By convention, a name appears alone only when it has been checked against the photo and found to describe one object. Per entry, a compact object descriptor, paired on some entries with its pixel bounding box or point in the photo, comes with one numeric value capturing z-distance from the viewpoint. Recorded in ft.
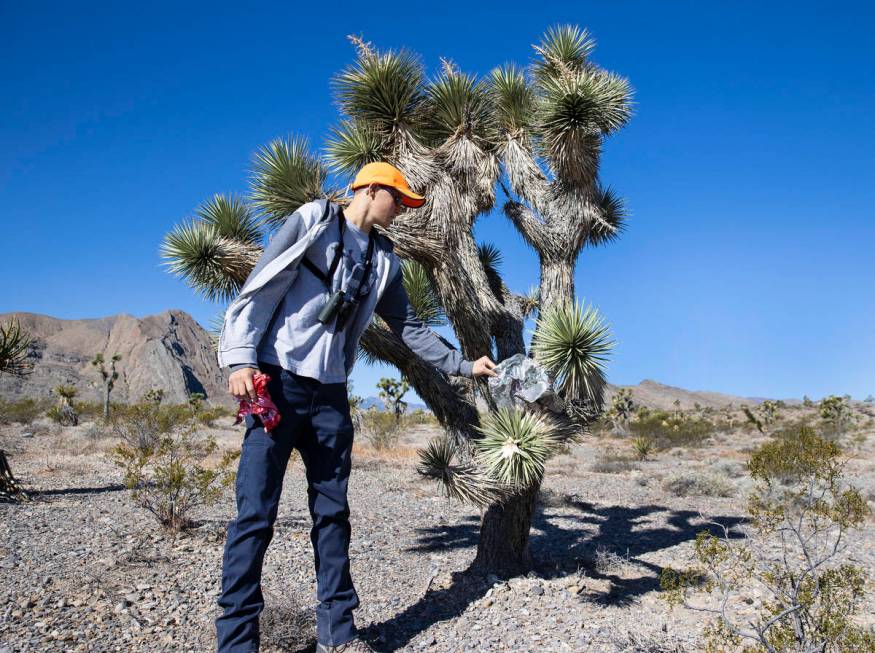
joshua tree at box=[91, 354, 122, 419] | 90.11
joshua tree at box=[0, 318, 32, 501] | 23.36
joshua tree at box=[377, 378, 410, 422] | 79.56
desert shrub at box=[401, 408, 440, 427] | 96.77
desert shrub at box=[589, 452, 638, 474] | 44.21
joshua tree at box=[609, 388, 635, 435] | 85.10
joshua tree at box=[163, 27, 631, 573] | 13.92
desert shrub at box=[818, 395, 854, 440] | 75.20
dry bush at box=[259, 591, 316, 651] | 9.92
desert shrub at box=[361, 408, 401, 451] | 51.32
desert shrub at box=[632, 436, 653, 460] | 52.75
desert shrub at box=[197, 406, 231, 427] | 67.08
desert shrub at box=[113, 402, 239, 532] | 18.02
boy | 8.25
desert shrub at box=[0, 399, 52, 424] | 67.31
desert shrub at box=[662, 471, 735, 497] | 32.04
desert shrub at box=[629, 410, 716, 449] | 66.15
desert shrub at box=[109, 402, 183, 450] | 30.94
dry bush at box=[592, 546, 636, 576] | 17.39
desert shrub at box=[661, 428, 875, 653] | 8.23
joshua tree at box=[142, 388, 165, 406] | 96.58
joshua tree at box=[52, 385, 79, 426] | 69.26
